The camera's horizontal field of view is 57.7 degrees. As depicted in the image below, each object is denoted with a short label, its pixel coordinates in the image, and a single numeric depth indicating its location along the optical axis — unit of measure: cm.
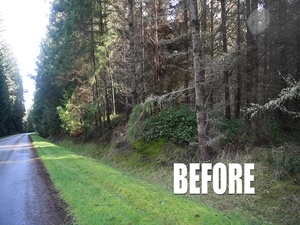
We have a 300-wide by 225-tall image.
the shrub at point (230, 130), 934
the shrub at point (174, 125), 1013
